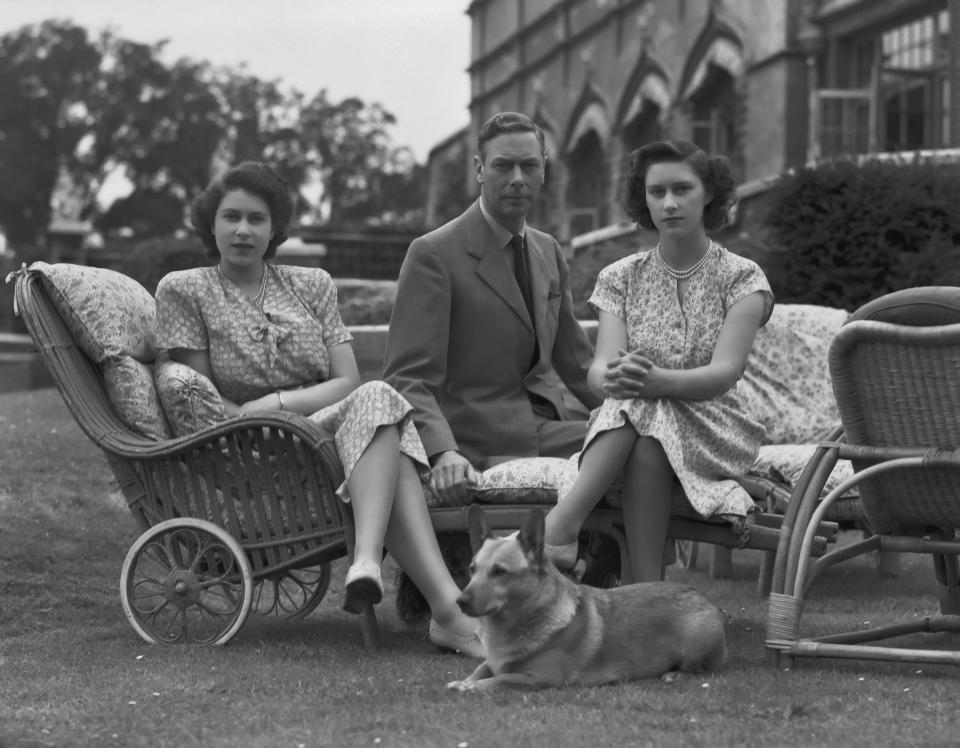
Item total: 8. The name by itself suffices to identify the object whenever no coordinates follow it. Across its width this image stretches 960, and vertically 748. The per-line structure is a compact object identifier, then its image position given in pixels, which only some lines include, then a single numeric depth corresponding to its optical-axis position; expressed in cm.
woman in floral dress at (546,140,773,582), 484
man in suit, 544
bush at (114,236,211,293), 1692
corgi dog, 419
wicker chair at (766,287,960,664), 448
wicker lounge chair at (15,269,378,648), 511
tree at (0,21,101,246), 5159
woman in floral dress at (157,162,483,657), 493
